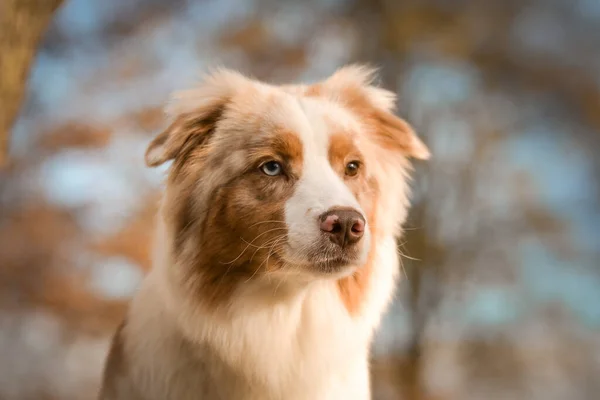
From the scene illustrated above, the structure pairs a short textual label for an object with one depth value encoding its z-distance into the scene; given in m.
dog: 1.72
